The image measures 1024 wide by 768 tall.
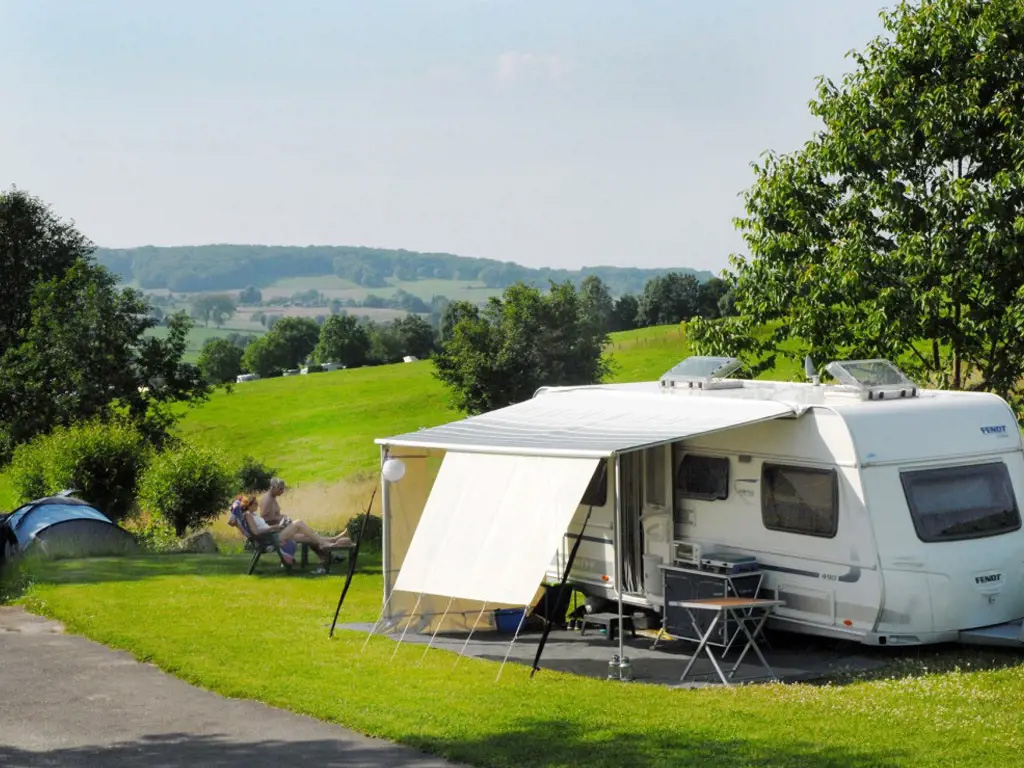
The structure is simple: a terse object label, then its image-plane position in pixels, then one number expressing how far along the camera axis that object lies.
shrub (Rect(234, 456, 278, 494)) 47.69
